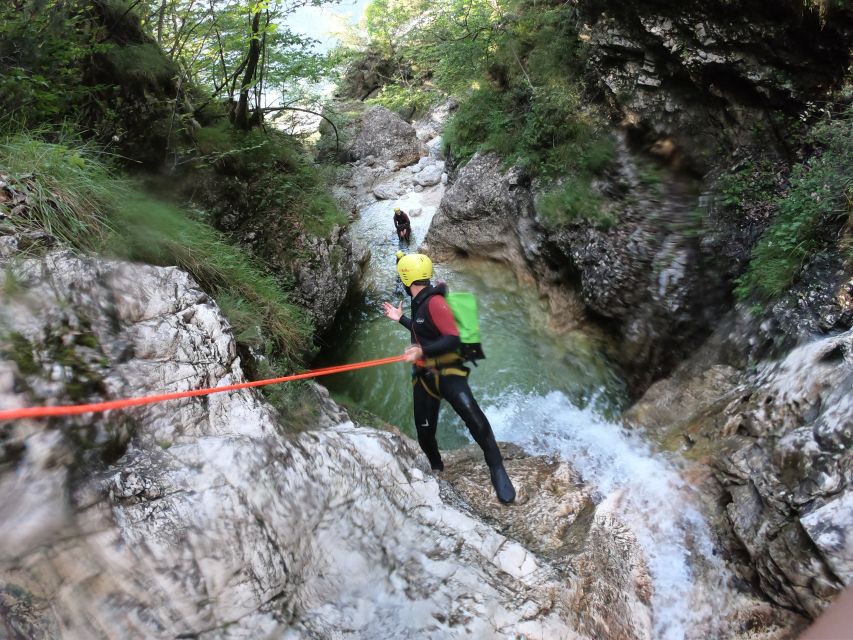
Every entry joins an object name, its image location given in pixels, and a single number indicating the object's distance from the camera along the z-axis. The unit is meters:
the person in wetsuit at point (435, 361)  3.58
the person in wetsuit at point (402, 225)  11.12
